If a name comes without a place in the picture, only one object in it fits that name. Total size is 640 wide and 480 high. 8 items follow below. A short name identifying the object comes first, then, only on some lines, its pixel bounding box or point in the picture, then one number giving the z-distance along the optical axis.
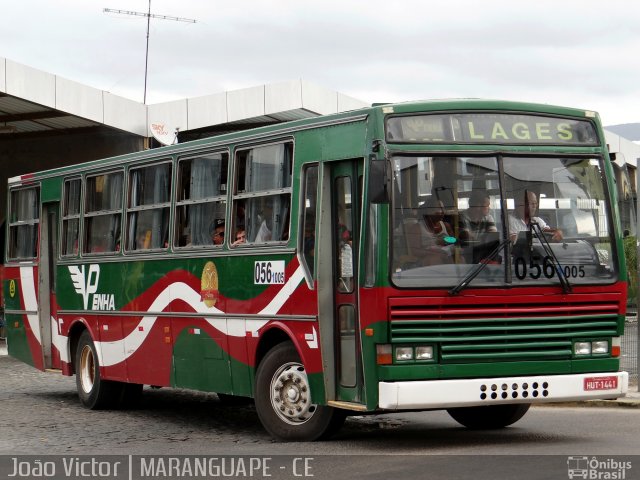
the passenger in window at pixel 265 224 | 12.80
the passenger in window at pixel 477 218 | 11.27
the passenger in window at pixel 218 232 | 13.64
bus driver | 11.46
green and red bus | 11.13
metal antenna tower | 45.58
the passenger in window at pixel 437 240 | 11.19
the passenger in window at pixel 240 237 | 13.21
